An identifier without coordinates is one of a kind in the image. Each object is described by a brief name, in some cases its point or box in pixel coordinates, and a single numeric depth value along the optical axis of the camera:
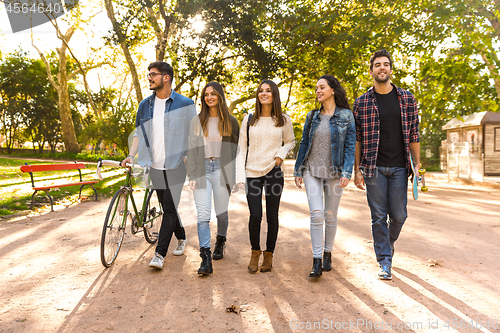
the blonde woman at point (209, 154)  4.12
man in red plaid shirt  3.85
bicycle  4.14
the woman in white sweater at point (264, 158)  3.98
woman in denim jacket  3.84
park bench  8.02
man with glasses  4.28
